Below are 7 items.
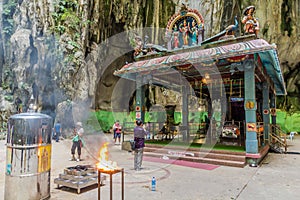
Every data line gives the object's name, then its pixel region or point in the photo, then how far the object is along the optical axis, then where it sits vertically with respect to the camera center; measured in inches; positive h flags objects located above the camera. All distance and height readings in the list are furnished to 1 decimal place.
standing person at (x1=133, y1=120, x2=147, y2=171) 265.3 -40.4
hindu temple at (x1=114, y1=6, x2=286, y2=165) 307.9 +80.6
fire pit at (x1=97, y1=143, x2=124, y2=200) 139.3 -38.5
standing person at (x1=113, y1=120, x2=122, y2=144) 555.5 -48.9
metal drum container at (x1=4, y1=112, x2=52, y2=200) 155.1 -36.8
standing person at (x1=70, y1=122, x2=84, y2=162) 340.5 -54.7
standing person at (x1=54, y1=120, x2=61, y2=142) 637.2 -57.4
